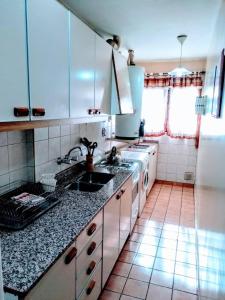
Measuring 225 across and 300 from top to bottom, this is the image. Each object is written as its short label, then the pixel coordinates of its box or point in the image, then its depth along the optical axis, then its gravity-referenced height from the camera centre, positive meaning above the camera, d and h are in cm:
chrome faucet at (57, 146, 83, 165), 209 -41
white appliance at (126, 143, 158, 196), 378 -62
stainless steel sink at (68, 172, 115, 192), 209 -64
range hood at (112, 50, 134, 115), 238 +35
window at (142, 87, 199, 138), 421 +12
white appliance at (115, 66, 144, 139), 362 -2
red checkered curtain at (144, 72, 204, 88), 406 +69
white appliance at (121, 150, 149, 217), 307 -73
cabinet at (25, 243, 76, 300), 90 -73
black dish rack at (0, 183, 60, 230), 120 -56
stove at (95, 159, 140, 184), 256 -59
